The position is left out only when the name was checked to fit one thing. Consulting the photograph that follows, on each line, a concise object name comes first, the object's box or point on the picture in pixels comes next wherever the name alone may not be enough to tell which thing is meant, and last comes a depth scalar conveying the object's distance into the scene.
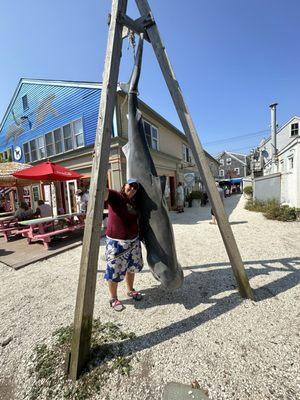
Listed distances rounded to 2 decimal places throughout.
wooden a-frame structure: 1.95
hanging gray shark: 2.65
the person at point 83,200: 7.72
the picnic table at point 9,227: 7.41
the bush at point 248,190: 21.19
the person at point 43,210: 7.78
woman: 2.56
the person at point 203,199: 17.20
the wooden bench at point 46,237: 5.85
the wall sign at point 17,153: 15.68
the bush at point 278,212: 8.07
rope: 2.78
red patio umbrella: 6.11
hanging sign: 17.89
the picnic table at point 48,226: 5.93
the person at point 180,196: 14.02
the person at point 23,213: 7.93
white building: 8.90
